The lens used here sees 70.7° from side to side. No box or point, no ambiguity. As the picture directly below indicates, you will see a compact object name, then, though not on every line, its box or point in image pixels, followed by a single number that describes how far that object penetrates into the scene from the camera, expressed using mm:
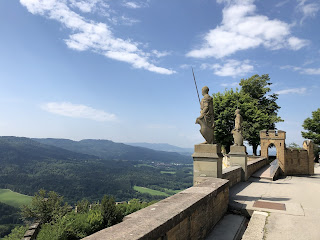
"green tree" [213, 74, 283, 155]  27531
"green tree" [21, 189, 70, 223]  14311
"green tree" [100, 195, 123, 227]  12992
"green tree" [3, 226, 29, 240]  14584
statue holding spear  6480
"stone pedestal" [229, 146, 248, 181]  10622
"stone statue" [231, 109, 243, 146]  10633
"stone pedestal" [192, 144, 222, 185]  6426
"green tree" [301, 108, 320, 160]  34594
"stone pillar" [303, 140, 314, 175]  22484
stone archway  21531
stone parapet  2530
